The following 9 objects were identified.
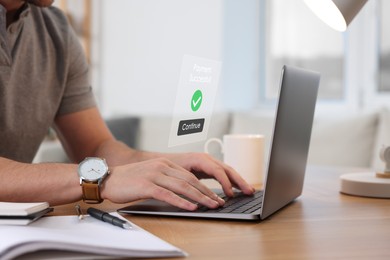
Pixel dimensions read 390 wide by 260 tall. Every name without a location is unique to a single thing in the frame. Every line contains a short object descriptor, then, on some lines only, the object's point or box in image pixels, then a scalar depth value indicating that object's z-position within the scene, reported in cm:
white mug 173
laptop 129
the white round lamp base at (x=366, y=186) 155
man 137
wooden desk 113
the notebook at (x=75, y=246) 108
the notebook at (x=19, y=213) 121
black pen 122
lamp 154
